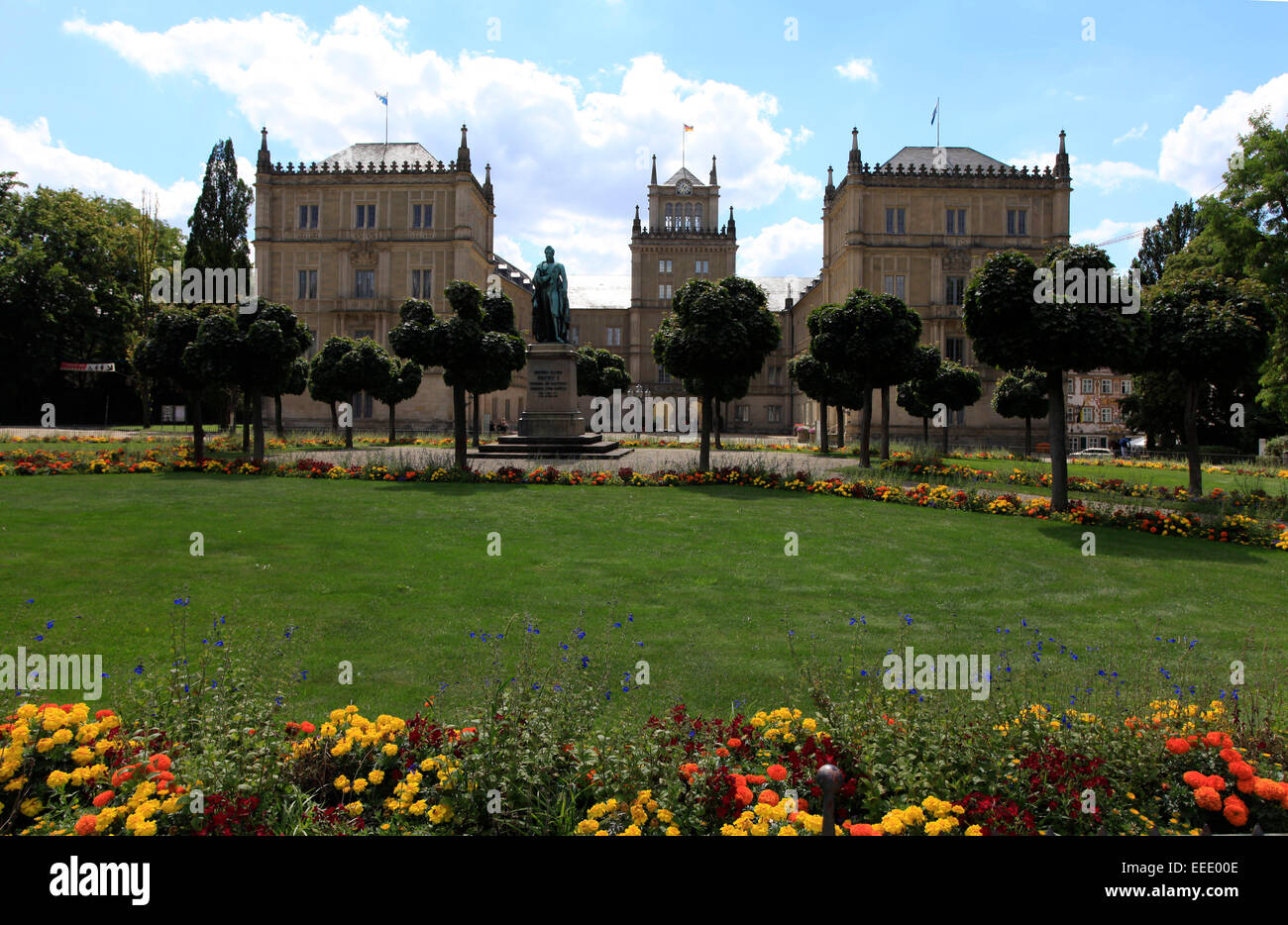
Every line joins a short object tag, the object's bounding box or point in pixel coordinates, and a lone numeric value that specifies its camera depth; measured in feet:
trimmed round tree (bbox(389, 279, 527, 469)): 67.92
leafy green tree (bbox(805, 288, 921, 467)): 80.28
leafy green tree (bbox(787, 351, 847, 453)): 111.34
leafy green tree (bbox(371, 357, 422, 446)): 121.19
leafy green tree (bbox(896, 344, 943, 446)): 102.05
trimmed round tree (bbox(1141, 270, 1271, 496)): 53.31
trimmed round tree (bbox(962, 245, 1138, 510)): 48.70
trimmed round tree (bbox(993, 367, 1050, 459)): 125.90
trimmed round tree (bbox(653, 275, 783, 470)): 68.90
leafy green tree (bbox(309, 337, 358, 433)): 113.09
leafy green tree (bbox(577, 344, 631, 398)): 148.36
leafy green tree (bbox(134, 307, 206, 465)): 71.41
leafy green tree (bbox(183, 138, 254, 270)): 186.09
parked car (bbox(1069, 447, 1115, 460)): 137.12
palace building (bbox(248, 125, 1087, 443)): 183.73
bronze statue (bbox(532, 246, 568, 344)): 90.74
